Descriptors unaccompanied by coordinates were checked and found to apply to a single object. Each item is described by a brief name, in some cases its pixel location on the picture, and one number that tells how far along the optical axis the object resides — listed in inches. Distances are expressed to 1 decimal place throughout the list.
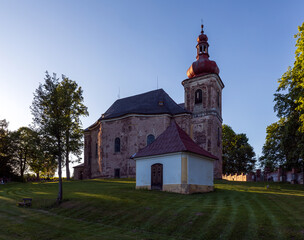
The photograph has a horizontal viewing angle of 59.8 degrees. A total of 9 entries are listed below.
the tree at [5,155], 1909.4
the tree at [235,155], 2343.8
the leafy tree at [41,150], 768.3
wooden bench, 727.1
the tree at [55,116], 774.5
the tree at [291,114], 819.8
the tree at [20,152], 1996.9
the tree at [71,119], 792.3
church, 1524.4
